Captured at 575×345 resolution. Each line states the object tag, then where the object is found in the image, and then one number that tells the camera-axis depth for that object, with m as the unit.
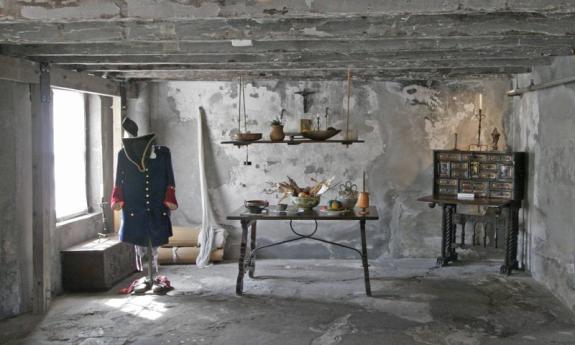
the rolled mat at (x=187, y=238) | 7.38
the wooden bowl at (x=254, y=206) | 6.00
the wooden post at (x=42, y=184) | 5.38
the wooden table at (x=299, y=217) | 5.75
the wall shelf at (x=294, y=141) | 5.93
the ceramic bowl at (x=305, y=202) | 5.99
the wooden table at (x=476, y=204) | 6.64
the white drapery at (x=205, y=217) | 7.36
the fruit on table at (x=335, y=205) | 5.97
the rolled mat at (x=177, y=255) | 7.22
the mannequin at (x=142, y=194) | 5.88
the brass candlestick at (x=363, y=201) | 6.17
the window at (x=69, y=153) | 6.23
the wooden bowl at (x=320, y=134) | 5.83
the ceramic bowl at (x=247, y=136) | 6.08
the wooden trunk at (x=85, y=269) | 6.03
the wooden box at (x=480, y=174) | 6.75
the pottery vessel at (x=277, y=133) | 6.11
